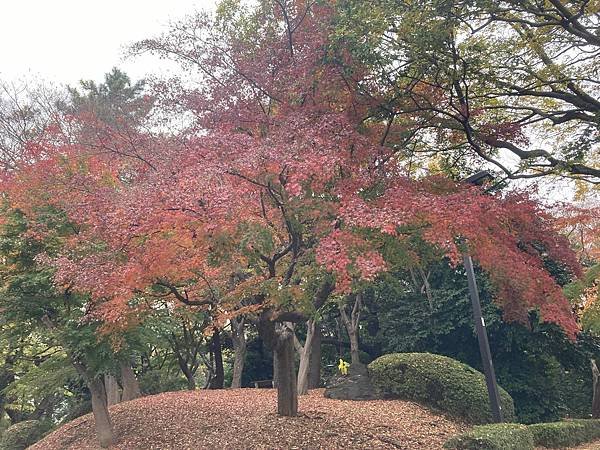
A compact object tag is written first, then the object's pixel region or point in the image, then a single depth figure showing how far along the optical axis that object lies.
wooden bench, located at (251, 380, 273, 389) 18.98
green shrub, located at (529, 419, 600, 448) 9.44
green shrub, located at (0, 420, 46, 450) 13.79
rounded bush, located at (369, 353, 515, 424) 10.28
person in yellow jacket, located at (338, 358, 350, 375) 13.08
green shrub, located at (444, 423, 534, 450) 6.70
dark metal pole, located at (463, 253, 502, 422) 8.42
